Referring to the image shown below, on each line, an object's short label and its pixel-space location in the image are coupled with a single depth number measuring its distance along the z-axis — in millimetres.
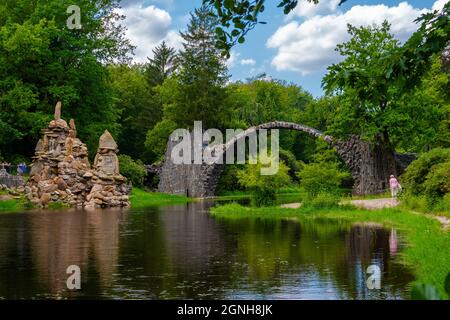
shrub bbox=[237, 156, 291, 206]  26469
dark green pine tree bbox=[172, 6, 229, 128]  52094
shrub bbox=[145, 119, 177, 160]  53125
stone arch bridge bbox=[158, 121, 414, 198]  33250
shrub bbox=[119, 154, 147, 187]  43575
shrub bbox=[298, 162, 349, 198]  28688
